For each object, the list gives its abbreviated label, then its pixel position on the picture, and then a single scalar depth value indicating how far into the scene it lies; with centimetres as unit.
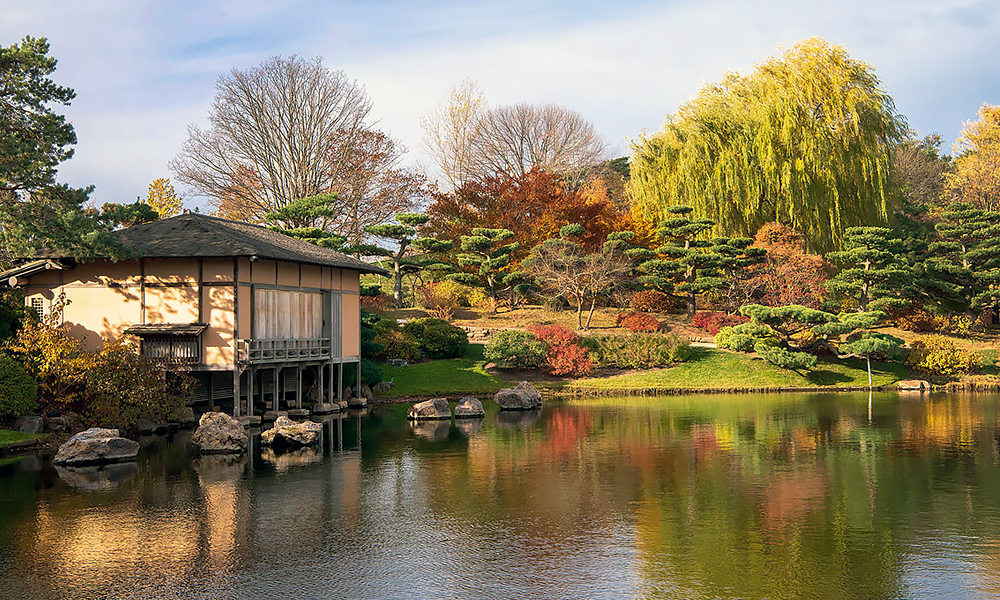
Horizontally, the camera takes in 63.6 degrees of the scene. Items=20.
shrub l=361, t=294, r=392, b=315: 4252
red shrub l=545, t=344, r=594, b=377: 3559
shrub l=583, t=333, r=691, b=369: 3700
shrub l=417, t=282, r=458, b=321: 4319
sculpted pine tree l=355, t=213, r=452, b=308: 3994
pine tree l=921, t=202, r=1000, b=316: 4091
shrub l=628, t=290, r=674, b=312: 4391
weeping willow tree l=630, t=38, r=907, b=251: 4184
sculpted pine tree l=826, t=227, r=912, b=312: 3875
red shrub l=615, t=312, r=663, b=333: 4050
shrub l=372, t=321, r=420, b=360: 3491
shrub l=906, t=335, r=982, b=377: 3559
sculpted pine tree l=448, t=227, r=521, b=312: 4294
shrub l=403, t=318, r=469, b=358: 3622
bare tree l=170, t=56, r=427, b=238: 4856
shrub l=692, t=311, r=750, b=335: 3952
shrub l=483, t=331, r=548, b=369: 3516
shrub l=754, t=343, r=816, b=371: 3475
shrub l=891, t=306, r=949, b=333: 4106
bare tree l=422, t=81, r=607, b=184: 6266
